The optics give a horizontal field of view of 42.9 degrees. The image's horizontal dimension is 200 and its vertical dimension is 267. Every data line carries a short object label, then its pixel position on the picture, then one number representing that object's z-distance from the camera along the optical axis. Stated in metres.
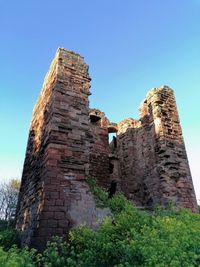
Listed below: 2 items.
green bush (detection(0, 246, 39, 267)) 2.45
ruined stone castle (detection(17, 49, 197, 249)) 5.11
